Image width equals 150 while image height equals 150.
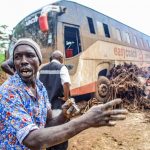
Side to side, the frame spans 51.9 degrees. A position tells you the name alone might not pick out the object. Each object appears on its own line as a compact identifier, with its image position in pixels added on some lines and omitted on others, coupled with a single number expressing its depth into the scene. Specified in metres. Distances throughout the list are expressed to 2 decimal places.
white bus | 3.82
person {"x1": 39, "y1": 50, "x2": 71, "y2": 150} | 2.18
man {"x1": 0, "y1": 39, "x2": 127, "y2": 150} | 0.78
